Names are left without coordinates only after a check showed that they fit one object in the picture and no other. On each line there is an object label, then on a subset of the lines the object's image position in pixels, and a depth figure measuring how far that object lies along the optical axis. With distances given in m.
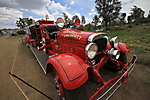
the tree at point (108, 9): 18.02
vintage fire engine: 1.47
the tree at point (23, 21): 37.11
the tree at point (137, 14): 21.30
